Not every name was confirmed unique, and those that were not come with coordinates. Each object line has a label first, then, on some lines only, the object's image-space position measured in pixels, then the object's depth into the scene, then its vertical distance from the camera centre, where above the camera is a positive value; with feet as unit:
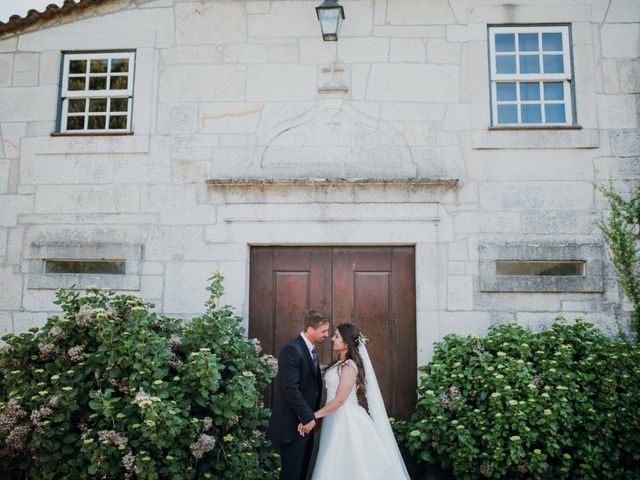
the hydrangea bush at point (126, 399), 16.40 -2.16
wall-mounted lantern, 21.95 +10.35
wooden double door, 21.88 +0.79
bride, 17.34 -2.92
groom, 17.44 -2.23
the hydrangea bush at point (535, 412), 18.26 -2.57
